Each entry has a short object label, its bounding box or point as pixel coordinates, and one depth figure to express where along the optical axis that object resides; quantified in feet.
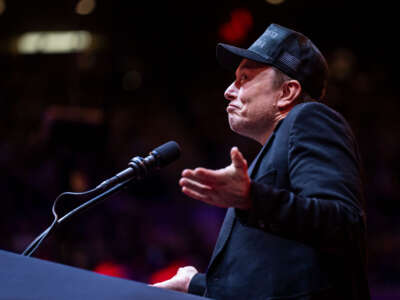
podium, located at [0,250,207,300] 11.32
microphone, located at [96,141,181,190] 12.42
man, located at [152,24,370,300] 11.86
